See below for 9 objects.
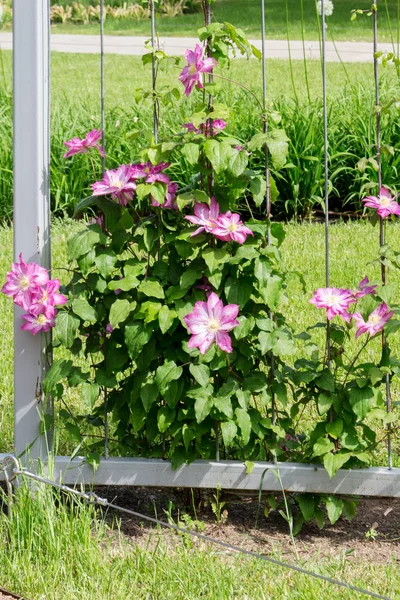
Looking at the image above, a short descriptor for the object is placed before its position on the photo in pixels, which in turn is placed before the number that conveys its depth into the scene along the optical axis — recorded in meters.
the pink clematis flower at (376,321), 2.49
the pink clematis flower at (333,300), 2.48
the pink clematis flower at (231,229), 2.42
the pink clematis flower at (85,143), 2.61
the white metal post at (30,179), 2.57
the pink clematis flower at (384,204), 2.50
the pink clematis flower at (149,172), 2.48
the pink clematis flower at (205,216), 2.43
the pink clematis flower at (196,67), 2.43
